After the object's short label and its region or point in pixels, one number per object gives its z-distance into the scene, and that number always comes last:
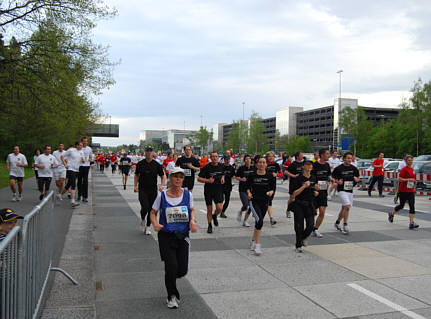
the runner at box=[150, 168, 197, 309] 4.63
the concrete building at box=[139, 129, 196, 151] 172.88
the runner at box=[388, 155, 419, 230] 9.96
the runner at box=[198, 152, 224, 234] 9.29
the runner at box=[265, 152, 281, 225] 10.85
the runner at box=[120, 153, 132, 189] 21.84
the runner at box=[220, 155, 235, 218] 11.38
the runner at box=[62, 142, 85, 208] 12.80
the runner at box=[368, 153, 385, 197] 18.80
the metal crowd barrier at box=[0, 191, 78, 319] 2.86
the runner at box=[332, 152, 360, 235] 9.25
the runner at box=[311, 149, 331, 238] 8.81
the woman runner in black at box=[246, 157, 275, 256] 7.23
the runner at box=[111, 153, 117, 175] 38.00
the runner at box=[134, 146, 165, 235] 8.84
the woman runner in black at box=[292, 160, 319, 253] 7.26
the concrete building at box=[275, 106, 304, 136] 135.00
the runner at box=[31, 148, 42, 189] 13.93
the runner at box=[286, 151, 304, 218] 10.96
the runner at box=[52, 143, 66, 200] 14.11
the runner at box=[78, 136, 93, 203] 13.54
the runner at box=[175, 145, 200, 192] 10.48
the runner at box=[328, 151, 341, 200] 17.41
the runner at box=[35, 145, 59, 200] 13.38
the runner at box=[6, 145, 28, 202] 13.81
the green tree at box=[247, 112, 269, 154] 105.69
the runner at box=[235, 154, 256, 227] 10.25
